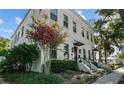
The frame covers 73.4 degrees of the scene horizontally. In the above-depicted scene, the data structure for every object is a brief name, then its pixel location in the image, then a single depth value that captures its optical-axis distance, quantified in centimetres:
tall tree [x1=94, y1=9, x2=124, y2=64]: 651
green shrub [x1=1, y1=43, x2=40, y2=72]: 421
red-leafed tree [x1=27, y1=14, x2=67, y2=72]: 383
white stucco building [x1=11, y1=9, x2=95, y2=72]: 474
